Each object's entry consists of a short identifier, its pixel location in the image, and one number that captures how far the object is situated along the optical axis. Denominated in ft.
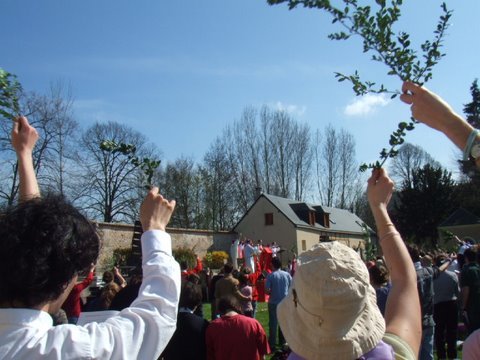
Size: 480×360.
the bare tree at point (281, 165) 175.42
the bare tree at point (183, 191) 157.58
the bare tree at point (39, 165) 74.03
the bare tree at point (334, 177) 183.32
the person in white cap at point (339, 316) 5.57
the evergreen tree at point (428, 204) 157.48
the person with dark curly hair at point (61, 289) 4.74
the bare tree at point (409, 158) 201.67
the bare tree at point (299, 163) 176.35
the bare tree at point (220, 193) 167.63
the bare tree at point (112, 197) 124.88
